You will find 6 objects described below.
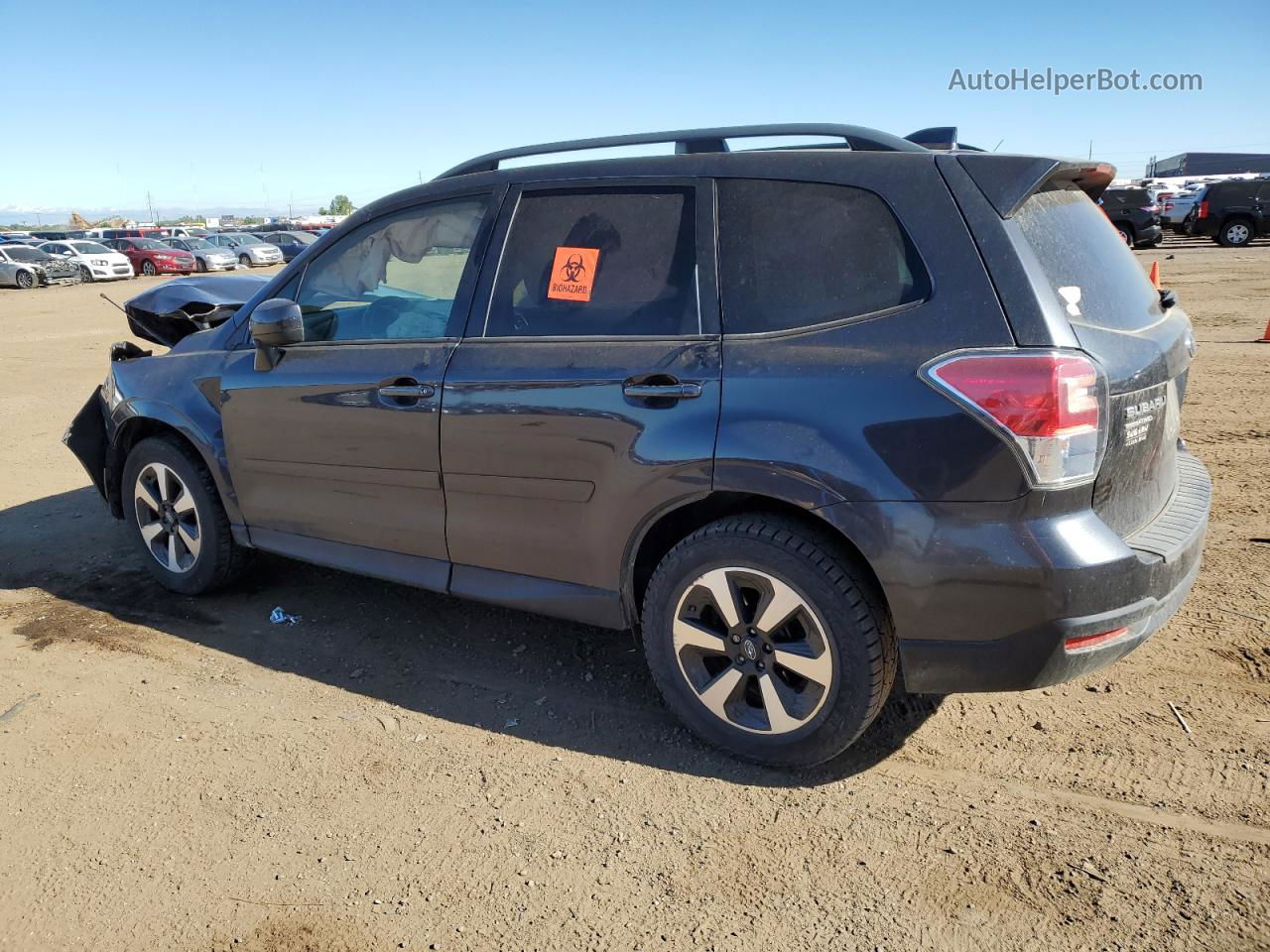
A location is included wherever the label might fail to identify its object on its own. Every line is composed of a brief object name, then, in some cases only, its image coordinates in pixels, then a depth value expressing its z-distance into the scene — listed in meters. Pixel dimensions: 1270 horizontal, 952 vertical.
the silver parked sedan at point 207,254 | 36.81
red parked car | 36.19
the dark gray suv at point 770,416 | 2.66
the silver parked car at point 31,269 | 30.95
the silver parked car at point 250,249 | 39.62
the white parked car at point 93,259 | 33.09
